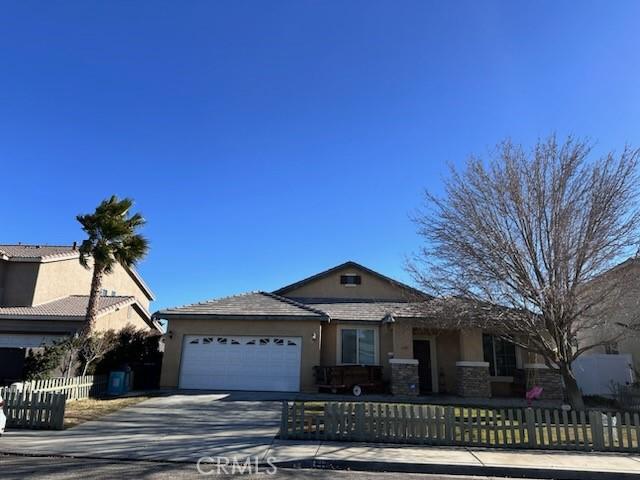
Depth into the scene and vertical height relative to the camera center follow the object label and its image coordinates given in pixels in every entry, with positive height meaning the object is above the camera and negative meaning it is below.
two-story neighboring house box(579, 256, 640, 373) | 12.90 +2.39
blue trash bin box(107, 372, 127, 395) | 17.00 -0.43
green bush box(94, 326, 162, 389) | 18.56 +0.58
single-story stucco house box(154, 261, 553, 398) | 18.56 +1.12
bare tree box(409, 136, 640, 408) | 12.79 +3.63
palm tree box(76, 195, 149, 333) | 18.55 +4.99
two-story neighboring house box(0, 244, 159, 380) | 21.23 +3.31
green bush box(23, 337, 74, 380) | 15.04 +0.24
